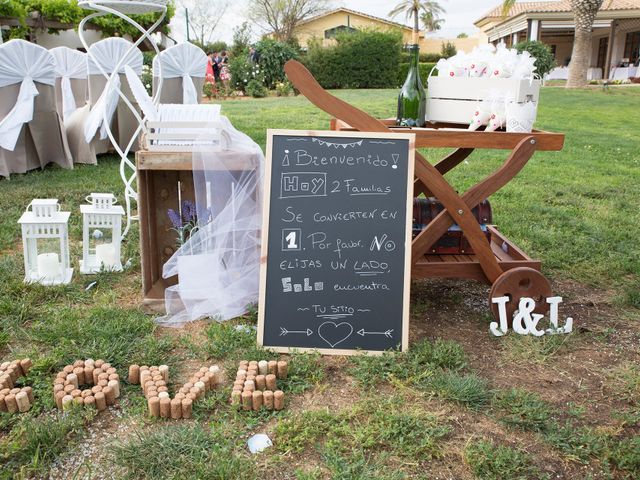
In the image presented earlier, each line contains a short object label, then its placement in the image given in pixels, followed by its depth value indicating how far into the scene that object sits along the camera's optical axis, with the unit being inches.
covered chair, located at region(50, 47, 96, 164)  298.5
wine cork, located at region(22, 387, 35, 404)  93.3
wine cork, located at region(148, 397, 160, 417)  91.0
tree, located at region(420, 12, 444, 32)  1765.5
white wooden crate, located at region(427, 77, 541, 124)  116.3
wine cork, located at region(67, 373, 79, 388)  96.8
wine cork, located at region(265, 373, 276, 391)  97.6
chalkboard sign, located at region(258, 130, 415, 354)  110.6
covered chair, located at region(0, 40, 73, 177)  247.1
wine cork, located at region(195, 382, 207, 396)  96.0
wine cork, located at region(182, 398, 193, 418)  91.5
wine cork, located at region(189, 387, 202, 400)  94.8
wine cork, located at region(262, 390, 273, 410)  93.8
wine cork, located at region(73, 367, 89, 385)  98.5
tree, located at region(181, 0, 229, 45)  1702.8
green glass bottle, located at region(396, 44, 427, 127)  125.2
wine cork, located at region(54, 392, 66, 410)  92.5
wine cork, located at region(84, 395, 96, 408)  91.4
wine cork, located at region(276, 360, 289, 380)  102.0
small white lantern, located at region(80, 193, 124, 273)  145.6
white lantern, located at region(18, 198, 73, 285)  137.9
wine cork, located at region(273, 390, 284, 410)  93.8
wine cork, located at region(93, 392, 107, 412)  92.2
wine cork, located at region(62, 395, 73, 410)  91.1
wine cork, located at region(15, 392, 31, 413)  91.4
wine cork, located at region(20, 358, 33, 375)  101.3
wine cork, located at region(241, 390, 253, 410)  93.7
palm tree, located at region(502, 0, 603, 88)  751.7
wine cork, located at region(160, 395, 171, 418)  90.8
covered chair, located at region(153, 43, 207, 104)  319.0
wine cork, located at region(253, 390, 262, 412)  93.4
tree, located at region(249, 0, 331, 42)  1343.5
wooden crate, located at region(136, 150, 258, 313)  122.4
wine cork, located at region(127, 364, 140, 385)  99.9
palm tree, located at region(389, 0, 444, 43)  1652.3
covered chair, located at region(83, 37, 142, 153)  288.2
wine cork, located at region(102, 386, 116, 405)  93.7
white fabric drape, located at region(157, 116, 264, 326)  122.6
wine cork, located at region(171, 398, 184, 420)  91.0
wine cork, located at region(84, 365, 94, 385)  99.4
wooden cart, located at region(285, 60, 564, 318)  110.5
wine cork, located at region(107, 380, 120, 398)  94.9
